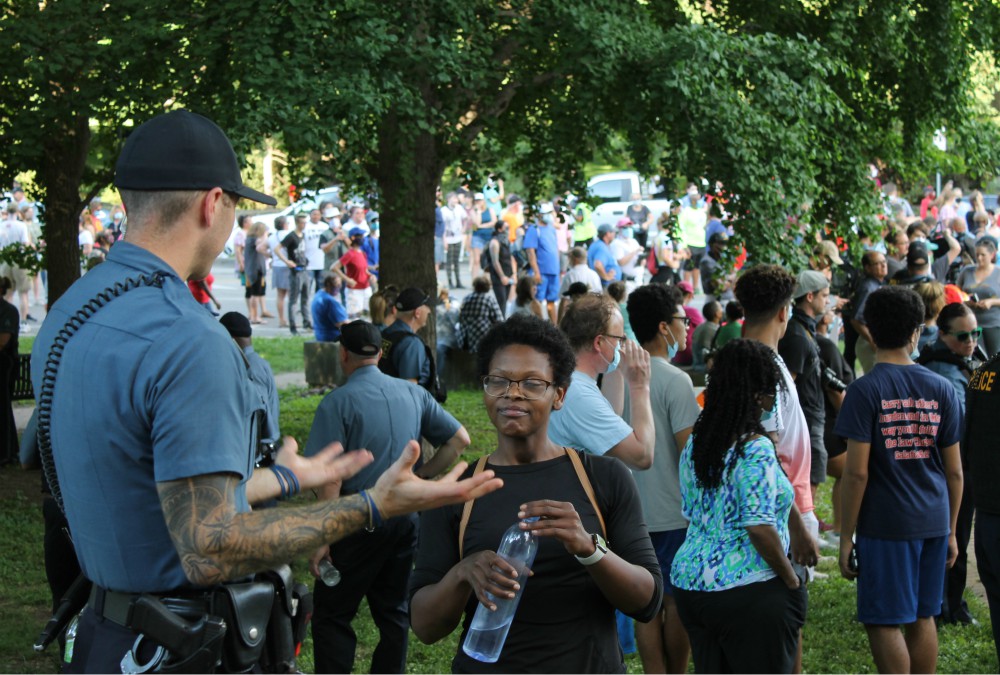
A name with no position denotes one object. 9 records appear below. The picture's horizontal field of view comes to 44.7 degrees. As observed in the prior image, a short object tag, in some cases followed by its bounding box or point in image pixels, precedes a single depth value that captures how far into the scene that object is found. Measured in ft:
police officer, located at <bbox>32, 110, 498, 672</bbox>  7.97
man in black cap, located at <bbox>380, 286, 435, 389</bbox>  28.30
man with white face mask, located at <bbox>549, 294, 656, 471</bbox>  16.78
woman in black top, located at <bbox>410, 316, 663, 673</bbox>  11.02
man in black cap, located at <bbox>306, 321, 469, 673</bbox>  19.79
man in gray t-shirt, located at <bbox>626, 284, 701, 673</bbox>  18.90
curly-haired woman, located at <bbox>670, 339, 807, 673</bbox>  14.57
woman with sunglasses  23.99
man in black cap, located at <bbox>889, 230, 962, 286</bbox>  36.60
